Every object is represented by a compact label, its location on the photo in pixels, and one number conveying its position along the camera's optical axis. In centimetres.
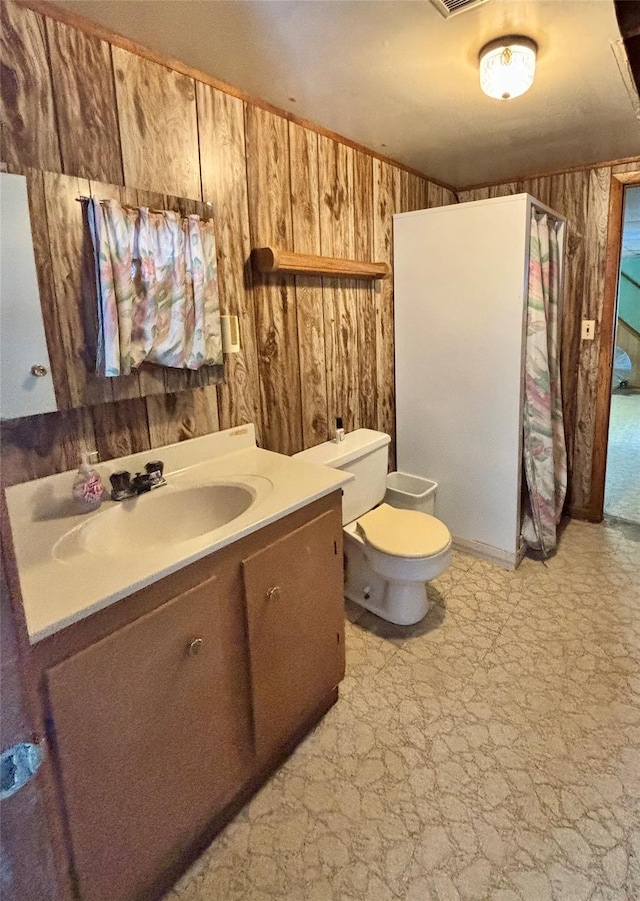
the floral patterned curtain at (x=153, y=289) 142
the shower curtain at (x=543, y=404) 248
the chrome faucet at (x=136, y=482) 151
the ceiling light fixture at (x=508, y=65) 153
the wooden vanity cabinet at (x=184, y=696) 102
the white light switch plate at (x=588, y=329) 299
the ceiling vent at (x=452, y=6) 132
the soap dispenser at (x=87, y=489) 142
